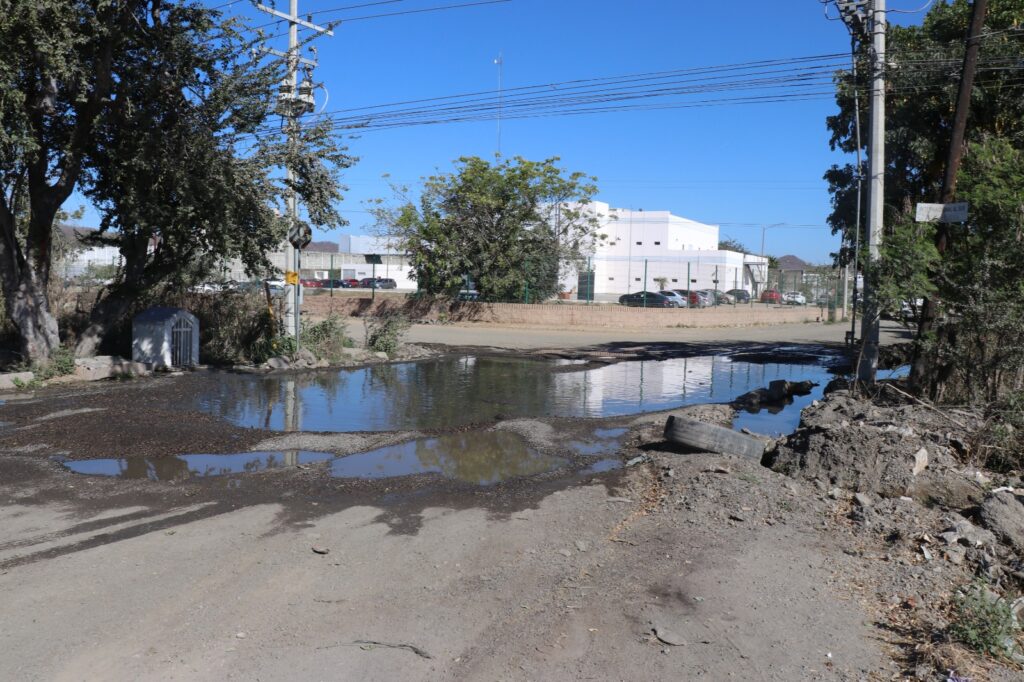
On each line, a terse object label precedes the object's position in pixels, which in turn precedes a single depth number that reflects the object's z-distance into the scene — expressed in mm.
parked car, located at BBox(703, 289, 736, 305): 44419
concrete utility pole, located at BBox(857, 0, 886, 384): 15008
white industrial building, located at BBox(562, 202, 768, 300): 63375
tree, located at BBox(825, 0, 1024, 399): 10398
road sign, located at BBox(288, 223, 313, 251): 18067
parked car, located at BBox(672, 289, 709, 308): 43281
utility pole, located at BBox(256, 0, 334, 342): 16641
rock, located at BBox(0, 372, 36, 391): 14391
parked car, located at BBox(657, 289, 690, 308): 42894
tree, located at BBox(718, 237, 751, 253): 104188
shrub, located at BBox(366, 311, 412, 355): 21672
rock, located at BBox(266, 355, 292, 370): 18250
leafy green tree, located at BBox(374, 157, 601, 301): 36312
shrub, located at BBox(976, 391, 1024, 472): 8500
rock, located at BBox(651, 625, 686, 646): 4730
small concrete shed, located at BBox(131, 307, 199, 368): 16984
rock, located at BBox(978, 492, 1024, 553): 6395
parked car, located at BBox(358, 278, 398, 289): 66500
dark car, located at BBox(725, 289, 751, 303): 47000
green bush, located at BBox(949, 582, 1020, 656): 4527
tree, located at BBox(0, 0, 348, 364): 14445
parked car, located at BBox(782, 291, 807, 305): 48312
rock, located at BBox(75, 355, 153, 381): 15633
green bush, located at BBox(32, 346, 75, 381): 14984
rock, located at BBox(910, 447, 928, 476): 7709
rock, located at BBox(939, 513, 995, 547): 6203
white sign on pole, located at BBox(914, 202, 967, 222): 11505
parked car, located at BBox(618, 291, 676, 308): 44250
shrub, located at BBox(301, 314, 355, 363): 19812
